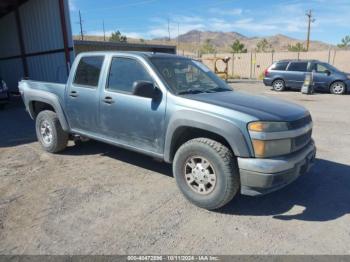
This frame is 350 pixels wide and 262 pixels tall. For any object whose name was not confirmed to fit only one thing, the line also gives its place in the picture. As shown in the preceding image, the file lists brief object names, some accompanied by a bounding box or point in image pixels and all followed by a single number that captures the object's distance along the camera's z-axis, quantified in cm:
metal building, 1235
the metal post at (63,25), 1177
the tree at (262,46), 7438
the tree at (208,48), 7140
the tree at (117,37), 6810
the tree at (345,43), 7256
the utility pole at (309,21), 5050
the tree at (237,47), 5666
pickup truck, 323
